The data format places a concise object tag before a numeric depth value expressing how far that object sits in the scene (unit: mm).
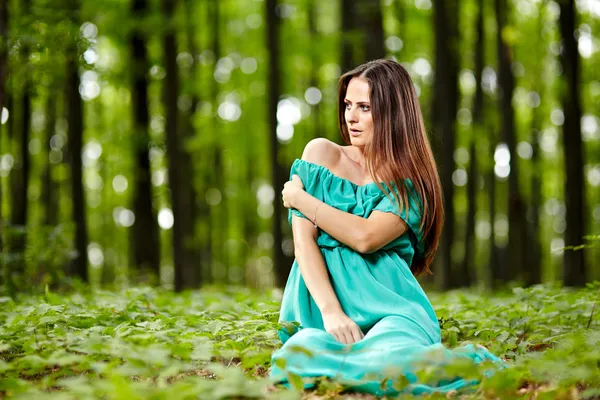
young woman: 3543
